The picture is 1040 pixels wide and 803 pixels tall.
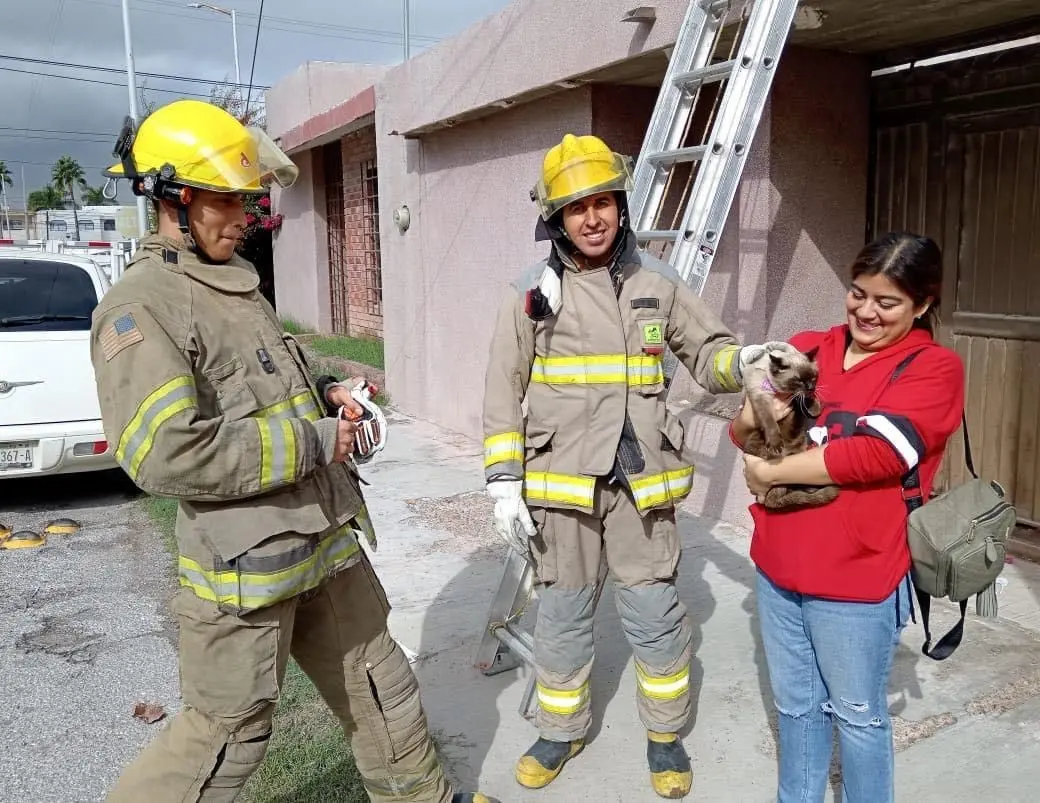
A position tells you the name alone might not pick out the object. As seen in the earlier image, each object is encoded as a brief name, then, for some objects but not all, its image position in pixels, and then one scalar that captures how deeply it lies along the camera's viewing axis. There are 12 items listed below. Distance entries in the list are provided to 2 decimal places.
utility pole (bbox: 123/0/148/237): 18.64
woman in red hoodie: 1.95
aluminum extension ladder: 3.33
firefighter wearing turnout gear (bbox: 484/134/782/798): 2.61
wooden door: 4.17
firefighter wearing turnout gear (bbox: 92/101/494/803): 1.81
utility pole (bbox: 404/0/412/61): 10.12
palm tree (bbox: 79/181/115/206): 72.79
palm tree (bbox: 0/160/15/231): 83.94
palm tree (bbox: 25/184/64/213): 84.18
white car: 5.64
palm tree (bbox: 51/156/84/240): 90.56
